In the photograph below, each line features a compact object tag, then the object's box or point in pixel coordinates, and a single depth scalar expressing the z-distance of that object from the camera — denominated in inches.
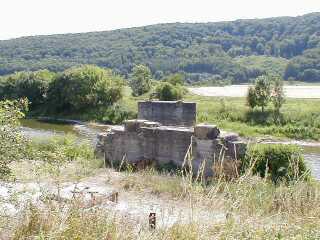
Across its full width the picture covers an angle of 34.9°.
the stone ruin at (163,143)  656.4
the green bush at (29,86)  2299.5
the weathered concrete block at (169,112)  924.6
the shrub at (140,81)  2581.2
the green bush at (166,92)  1994.3
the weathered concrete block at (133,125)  754.8
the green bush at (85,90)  2119.8
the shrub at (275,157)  606.2
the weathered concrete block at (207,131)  657.6
